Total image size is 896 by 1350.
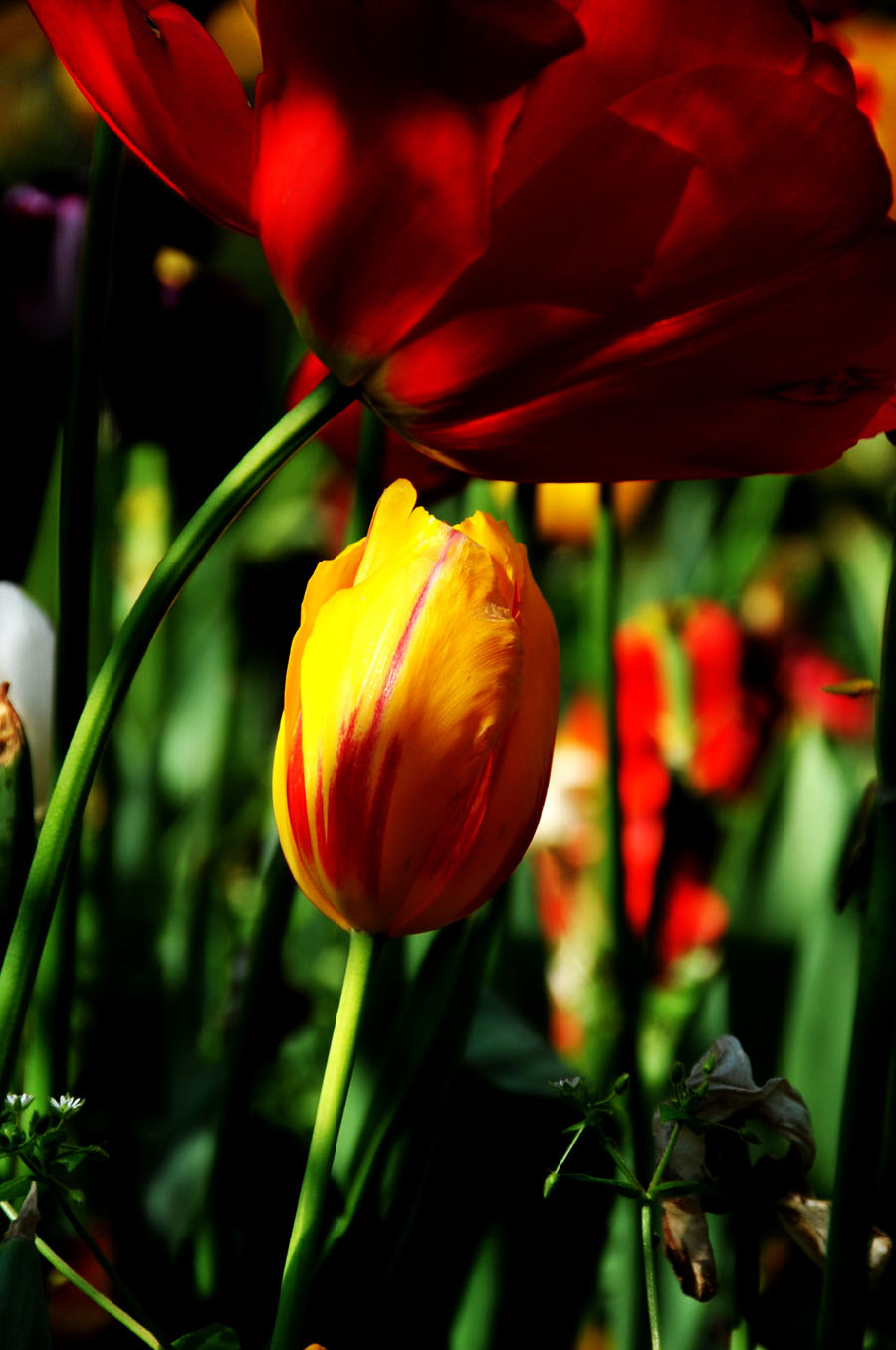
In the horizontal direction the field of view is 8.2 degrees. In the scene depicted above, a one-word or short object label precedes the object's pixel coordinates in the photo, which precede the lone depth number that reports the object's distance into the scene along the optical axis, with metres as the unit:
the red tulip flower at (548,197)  0.82
